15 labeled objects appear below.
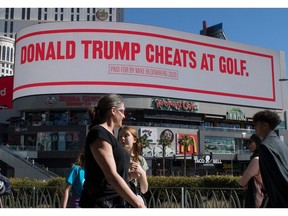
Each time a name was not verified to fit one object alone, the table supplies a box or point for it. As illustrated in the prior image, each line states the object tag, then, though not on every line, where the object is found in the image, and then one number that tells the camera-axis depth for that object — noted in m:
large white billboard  47.81
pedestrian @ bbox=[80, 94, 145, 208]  2.50
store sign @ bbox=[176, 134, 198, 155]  48.56
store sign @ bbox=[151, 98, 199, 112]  49.09
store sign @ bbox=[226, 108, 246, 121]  55.84
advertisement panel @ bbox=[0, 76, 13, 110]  56.12
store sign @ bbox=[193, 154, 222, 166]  45.34
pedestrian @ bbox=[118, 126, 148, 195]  3.62
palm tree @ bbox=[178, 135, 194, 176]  47.76
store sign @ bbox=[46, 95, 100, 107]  47.28
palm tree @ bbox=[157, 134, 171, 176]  46.25
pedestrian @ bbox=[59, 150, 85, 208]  4.78
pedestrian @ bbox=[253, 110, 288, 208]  2.73
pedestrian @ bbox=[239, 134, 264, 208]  3.79
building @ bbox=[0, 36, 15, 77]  101.88
